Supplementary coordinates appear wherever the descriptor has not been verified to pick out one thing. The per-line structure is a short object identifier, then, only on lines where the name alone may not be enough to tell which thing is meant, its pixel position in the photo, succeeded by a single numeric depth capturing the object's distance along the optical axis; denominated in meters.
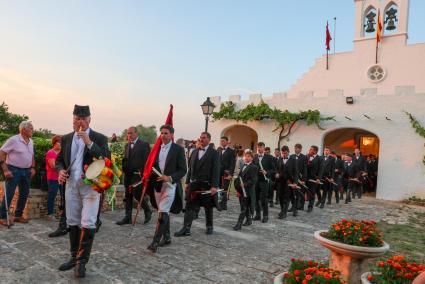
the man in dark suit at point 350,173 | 13.35
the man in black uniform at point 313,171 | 9.62
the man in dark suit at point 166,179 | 4.86
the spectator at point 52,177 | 6.10
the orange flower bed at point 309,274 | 2.90
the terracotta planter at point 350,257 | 3.61
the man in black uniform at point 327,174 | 10.66
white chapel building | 13.78
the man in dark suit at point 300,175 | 8.55
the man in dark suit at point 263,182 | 7.73
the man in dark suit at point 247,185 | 6.95
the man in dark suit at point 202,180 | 5.95
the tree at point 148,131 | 35.37
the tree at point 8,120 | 15.84
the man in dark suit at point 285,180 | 8.45
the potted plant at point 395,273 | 2.88
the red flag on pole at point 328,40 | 19.48
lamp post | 12.34
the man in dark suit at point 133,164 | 6.49
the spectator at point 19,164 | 5.62
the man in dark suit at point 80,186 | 3.78
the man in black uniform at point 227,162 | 9.05
